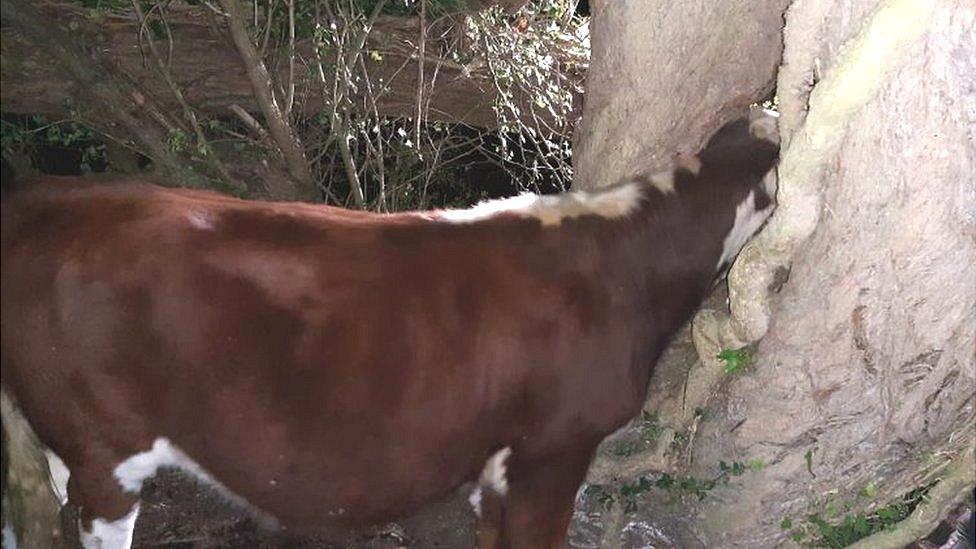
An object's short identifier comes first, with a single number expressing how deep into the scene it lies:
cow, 2.05
